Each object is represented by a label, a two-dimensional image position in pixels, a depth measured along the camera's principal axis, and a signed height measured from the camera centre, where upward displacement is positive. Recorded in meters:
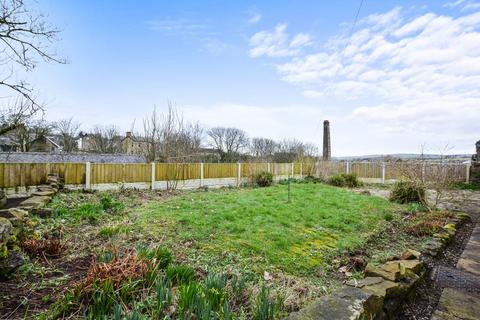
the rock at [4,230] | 2.33 -0.67
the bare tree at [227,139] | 33.59 +2.72
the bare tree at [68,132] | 32.34 +3.50
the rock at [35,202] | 4.72 -0.85
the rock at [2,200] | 5.16 -0.86
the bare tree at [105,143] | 33.94 +2.09
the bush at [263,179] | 12.80 -0.92
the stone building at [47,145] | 30.97 +1.59
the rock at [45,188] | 6.78 -0.79
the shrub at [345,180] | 13.08 -0.96
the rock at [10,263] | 2.20 -0.92
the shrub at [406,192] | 7.48 -0.95
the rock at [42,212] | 4.64 -0.97
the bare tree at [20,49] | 6.01 +2.76
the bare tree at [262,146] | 33.03 +1.86
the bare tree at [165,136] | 11.34 +1.05
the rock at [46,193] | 5.99 -0.82
